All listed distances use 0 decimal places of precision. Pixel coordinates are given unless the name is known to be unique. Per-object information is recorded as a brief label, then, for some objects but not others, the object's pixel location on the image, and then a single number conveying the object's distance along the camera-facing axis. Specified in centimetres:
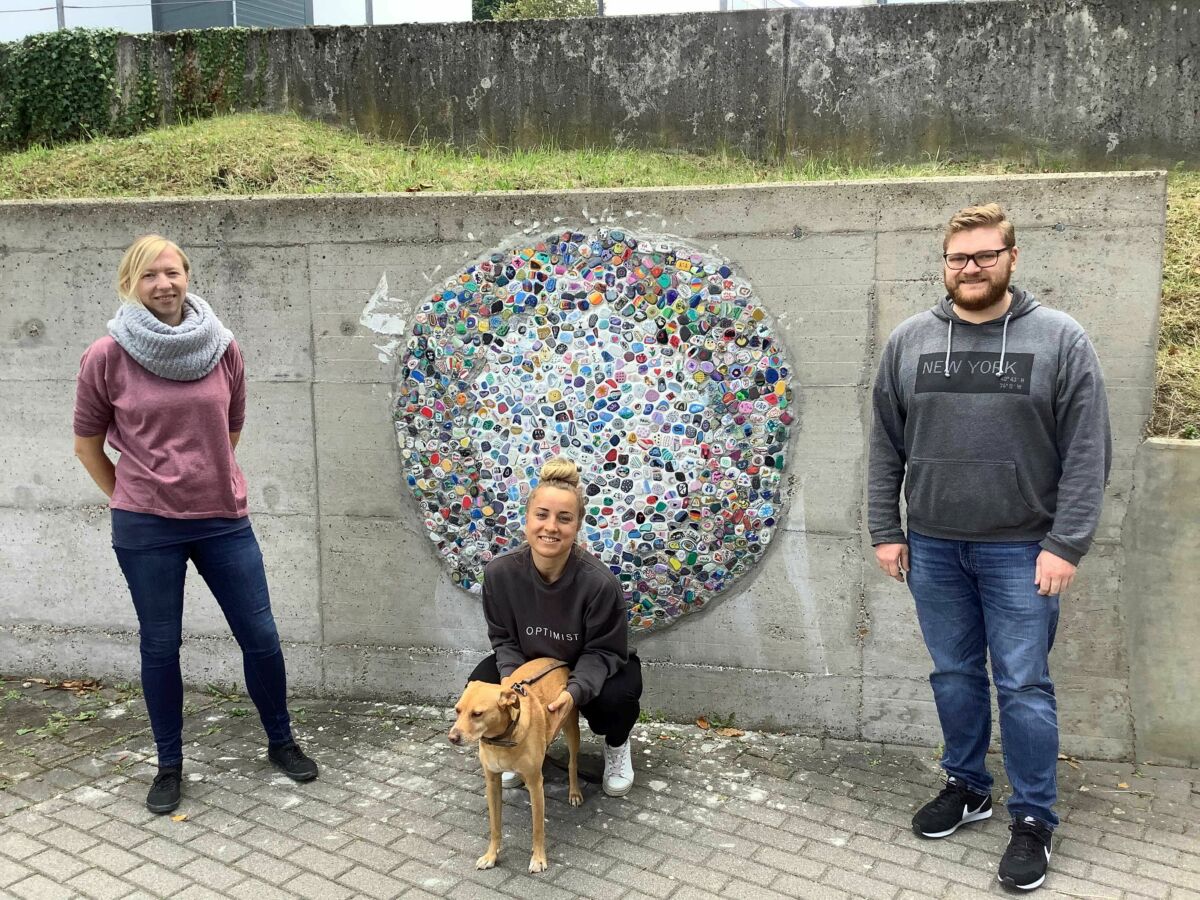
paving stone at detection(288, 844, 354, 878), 340
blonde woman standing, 367
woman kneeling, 362
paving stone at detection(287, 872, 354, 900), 326
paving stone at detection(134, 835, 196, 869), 347
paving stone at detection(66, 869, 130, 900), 328
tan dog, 318
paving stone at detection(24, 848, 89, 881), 339
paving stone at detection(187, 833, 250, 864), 350
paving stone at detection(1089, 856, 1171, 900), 322
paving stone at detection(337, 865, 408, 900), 328
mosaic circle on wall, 429
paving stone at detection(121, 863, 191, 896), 330
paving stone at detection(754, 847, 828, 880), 338
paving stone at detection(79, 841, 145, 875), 343
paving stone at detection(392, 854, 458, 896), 330
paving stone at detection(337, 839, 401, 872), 343
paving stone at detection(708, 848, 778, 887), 334
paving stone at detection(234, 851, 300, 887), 336
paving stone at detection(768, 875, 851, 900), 325
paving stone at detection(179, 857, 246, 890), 333
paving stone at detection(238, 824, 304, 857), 353
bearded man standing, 313
